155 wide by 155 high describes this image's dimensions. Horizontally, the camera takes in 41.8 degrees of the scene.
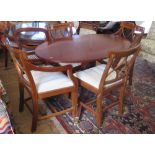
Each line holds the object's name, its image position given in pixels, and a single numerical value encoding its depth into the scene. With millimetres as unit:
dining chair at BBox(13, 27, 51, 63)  2639
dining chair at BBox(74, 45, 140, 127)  1648
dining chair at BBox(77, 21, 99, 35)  4020
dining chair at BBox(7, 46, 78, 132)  1668
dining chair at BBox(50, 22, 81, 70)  2696
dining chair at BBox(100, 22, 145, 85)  2347
